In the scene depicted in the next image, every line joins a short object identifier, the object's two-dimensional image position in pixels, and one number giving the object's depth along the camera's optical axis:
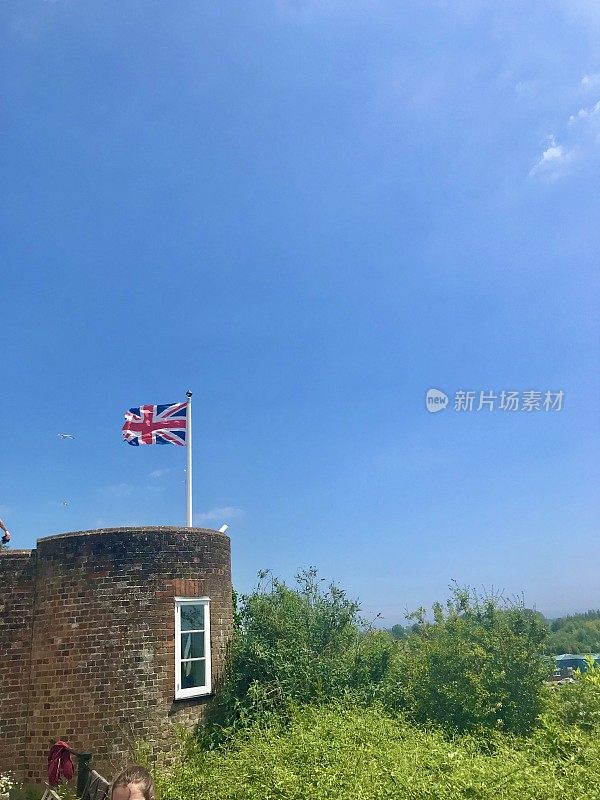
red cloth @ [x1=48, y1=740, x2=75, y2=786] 11.06
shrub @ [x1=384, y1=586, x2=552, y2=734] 11.81
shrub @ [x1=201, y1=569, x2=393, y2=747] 12.16
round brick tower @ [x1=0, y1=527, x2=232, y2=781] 11.54
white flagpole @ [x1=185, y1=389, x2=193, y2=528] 13.95
